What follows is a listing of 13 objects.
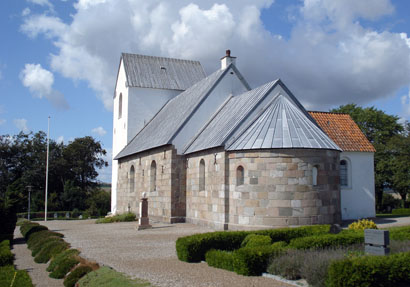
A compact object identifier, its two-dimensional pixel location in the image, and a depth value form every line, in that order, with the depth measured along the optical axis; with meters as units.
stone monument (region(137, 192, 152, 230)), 16.41
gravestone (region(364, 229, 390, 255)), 7.57
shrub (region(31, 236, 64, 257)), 11.57
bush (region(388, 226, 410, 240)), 10.18
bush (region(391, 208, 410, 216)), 27.27
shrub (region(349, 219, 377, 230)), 11.74
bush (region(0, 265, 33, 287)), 7.15
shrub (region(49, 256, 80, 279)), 8.48
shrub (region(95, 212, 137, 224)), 21.44
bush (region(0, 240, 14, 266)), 9.07
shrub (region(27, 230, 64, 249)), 12.74
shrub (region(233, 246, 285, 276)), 7.51
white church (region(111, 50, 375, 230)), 13.67
